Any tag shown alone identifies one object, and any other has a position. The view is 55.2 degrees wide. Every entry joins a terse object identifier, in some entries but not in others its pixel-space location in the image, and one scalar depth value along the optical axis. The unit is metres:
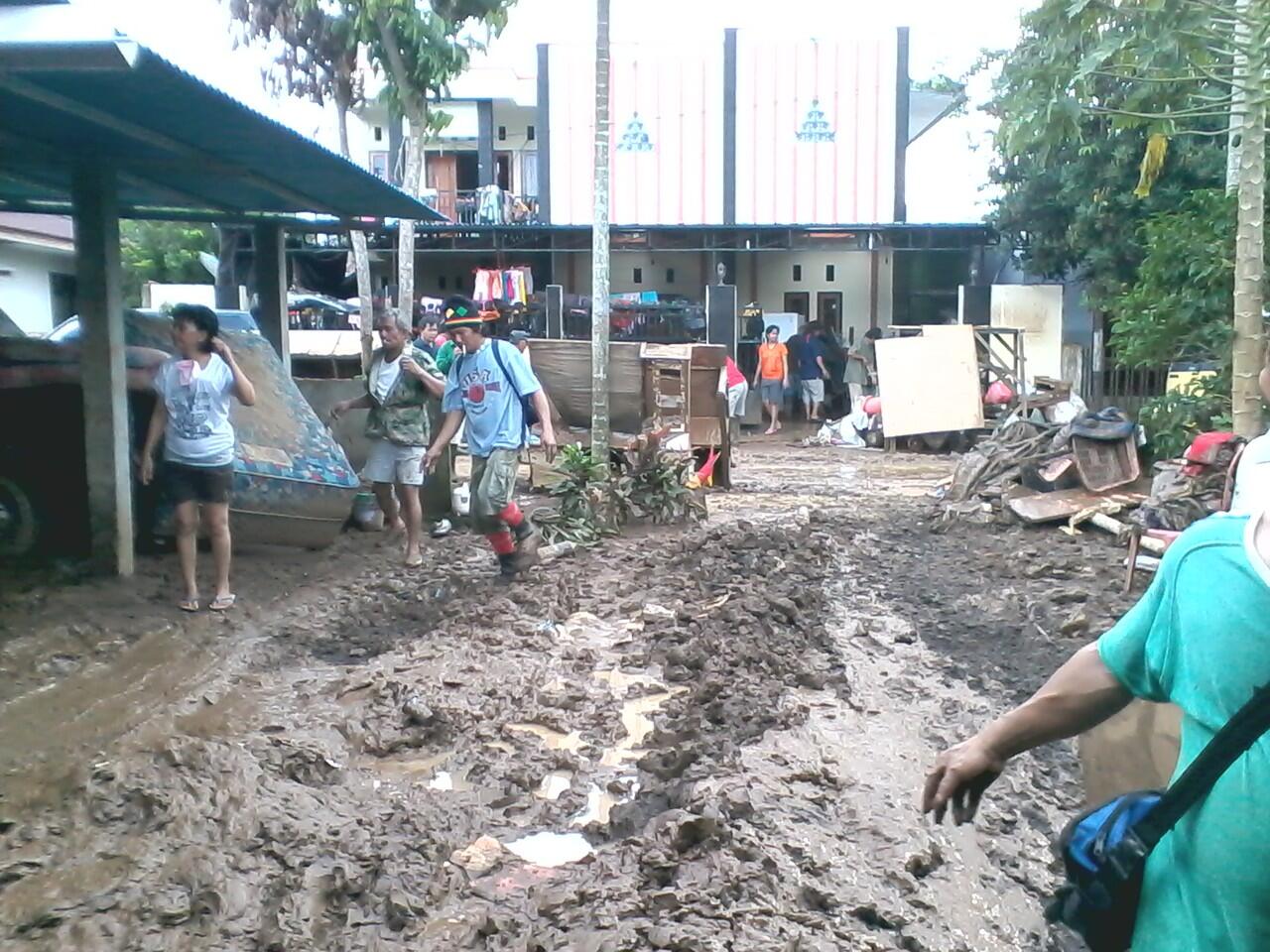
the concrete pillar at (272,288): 10.79
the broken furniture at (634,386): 12.21
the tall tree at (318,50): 15.86
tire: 7.31
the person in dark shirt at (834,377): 21.95
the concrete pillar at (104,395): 7.03
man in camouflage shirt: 8.34
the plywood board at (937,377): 17.81
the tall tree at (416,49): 14.88
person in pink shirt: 18.81
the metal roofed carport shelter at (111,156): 4.91
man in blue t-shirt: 7.62
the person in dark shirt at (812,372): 21.09
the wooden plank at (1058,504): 10.07
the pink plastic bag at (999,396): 17.94
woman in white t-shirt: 6.51
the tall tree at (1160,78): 7.38
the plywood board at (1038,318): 21.52
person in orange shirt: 20.67
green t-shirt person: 1.55
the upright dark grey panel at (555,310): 22.27
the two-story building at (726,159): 22.83
